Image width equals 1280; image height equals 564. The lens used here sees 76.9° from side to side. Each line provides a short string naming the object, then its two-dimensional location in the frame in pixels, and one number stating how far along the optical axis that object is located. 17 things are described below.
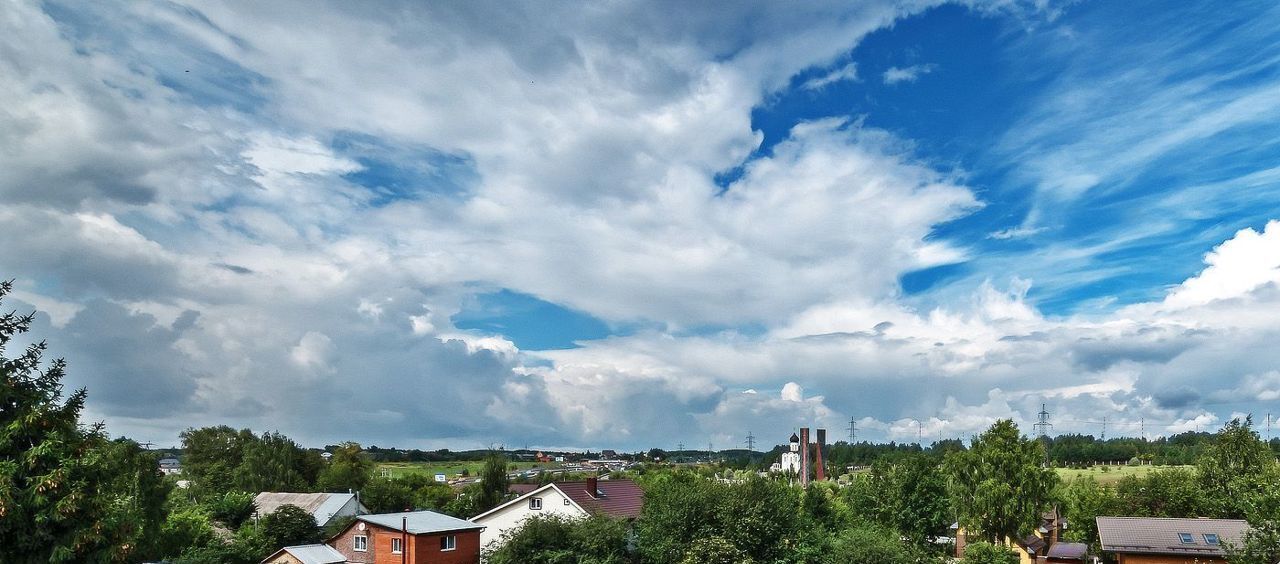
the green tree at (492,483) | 77.69
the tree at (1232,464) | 50.91
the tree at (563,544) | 45.03
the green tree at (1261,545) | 32.78
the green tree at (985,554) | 43.69
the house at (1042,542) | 54.58
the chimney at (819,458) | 141.12
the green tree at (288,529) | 58.72
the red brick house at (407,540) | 51.44
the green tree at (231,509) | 68.69
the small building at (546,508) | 58.44
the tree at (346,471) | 93.12
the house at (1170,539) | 42.31
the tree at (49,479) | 21.75
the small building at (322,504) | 70.88
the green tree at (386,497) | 79.81
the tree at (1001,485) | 44.19
